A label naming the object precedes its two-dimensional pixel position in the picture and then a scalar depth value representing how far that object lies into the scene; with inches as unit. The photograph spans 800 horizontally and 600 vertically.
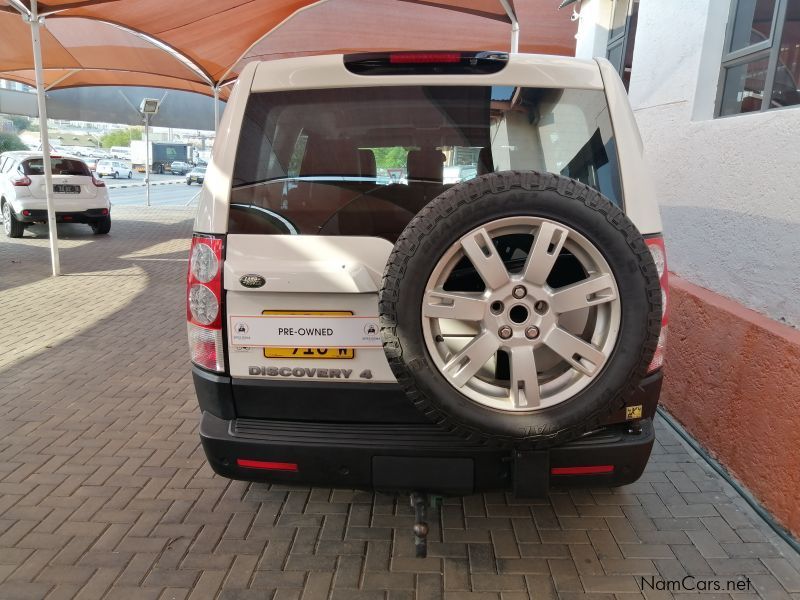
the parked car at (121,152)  2475.8
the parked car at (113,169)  1676.9
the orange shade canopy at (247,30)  363.6
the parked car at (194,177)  1567.4
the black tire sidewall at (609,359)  78.8
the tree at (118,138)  3348.9
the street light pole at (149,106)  709.4
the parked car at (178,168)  2160.4
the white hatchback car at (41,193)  479.8
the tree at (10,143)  1491.4
